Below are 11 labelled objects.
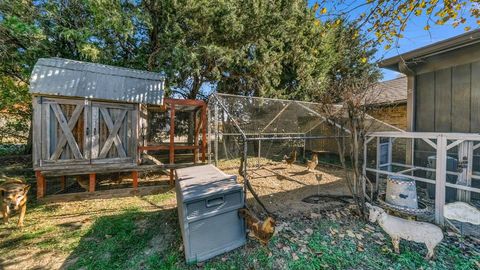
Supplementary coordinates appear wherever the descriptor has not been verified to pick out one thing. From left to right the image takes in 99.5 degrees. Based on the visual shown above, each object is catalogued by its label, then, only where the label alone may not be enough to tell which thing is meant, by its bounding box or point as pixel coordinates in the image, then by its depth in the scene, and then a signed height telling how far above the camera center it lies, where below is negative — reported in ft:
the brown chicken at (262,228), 8.64 -4.03
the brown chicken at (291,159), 24.28 -3.01
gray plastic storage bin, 8.23 -3.54
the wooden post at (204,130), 20.37 +0.30
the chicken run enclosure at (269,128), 20.66 +0.67
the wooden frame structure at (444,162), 10.68 -1.51
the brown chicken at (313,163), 22.81 -3.28
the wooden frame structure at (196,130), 18.26 +0.49
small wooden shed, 14.47 +1.20
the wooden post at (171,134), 18.22 -0.18
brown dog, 11.23 -3.68
